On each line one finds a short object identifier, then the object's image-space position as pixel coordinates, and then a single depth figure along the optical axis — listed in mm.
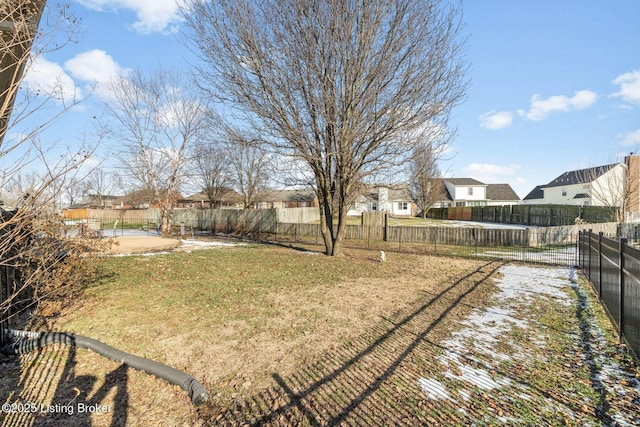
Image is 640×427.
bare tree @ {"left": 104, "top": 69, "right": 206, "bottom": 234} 21203
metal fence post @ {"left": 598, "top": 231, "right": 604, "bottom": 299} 6934
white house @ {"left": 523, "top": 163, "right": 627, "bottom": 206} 29833
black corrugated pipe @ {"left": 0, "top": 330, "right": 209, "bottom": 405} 3055
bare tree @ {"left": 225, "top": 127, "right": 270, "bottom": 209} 29891
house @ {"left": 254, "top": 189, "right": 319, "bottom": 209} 48681
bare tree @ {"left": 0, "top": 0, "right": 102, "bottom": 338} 1961
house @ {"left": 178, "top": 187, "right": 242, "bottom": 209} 33219
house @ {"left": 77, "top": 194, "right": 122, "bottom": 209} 25564
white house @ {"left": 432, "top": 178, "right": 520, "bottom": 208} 48688
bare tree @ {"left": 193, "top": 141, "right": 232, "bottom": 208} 29812
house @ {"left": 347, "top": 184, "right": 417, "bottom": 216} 46125
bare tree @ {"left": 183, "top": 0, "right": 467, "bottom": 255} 9164
